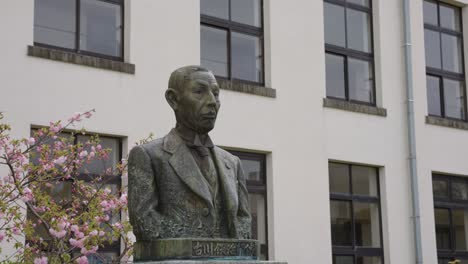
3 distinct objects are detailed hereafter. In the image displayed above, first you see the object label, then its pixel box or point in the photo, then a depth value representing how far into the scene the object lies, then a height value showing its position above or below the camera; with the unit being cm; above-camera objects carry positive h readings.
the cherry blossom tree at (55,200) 985 +100
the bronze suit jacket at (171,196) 546 +54
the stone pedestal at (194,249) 529 +18
